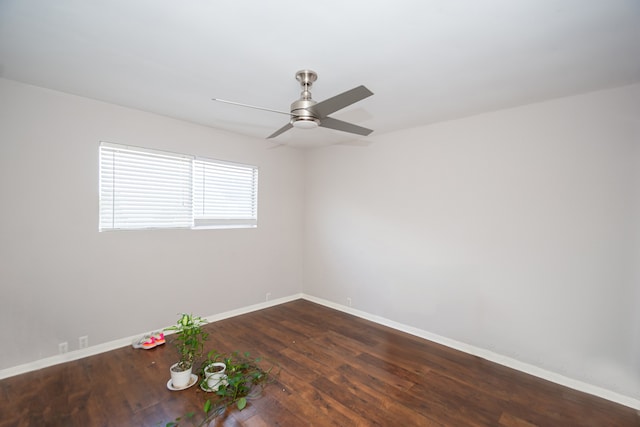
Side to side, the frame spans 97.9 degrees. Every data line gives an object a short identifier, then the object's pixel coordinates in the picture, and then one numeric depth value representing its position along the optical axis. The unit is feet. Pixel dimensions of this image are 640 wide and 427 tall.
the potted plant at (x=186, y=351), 7.71
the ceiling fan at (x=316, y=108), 5.83
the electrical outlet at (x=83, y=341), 9.36
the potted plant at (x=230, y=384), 6.82
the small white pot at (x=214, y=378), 7.67
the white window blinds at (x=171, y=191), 10.05
